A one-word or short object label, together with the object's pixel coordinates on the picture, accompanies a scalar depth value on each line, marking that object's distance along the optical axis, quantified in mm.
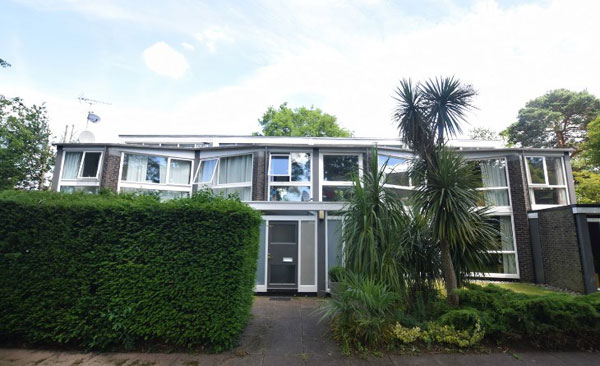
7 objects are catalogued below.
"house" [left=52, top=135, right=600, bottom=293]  8625
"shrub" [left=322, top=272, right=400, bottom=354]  4371
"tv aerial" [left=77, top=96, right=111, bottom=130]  16938
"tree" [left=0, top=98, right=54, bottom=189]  20844
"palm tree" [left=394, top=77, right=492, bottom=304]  5754
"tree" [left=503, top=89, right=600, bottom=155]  21625
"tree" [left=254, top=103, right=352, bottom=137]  28125
